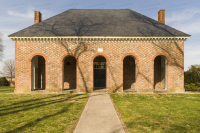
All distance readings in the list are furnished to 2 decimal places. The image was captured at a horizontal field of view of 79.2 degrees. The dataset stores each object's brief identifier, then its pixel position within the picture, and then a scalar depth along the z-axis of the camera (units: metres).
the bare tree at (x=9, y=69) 49.57
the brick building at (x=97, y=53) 13.22
